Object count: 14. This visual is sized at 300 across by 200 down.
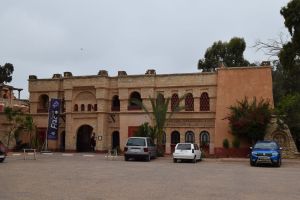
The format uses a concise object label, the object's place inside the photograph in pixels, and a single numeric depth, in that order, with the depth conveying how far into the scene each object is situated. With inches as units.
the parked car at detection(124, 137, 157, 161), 1150.3
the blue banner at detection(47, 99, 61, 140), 1600.6
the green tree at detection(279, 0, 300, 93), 1180.5
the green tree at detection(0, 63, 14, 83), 2755.9
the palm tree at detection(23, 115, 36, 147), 1535.4
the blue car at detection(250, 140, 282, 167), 994.1
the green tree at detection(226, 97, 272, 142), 1298.0
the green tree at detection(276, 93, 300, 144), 1279.5
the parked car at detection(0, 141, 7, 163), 992.1
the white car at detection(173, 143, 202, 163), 1127.6
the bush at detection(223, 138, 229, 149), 1402.4
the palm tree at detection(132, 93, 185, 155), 1391.5
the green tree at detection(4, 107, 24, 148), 1512.1
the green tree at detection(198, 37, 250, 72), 2244.1
